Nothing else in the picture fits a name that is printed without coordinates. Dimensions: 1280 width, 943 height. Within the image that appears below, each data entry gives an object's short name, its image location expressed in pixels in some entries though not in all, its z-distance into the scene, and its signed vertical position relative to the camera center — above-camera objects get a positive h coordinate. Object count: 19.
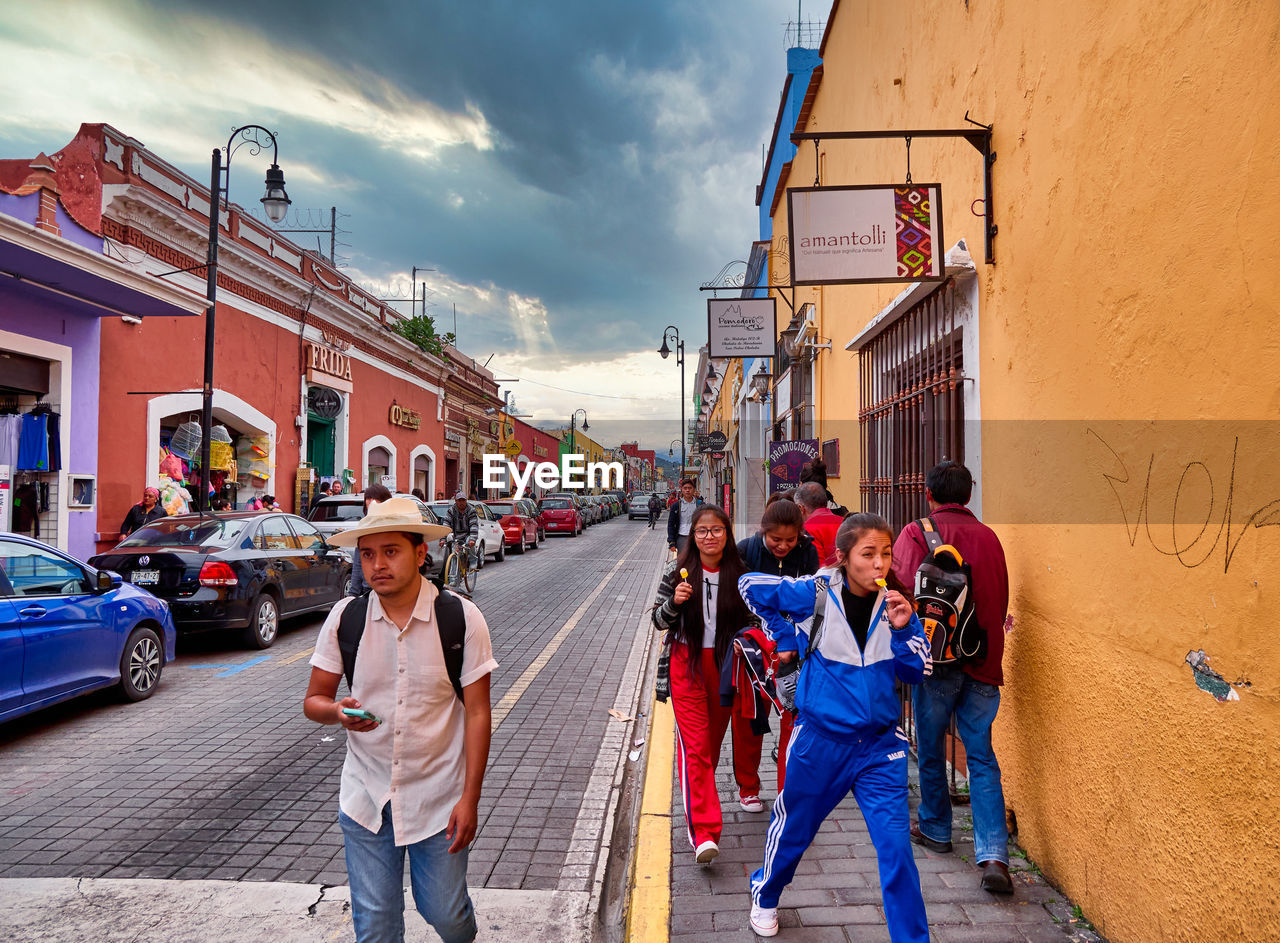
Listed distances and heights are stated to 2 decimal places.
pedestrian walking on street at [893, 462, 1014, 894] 3.59 -0.97
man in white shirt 2.45 -0.80
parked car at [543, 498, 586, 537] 32.12 -1.06
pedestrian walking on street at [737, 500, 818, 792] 4.28 -0.32
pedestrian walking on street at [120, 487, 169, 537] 13.29 -0.39
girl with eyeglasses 4.07 -0.67
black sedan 8.55 -0.88
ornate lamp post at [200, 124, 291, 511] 13.51 +4.65
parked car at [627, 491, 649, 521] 50.41 -1.09
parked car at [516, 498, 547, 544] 25.12 -0.72
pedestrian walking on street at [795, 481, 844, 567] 5.09 -0.17
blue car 5.59 -1.10
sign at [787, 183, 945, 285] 4.98 +1.62
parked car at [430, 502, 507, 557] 19.28 -1.14
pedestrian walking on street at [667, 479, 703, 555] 11.43 -0.35
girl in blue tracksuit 3.00 -0.82
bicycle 10.70 -1.15
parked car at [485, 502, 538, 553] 22.69 -0.99
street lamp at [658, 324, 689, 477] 34.91 +6.17
